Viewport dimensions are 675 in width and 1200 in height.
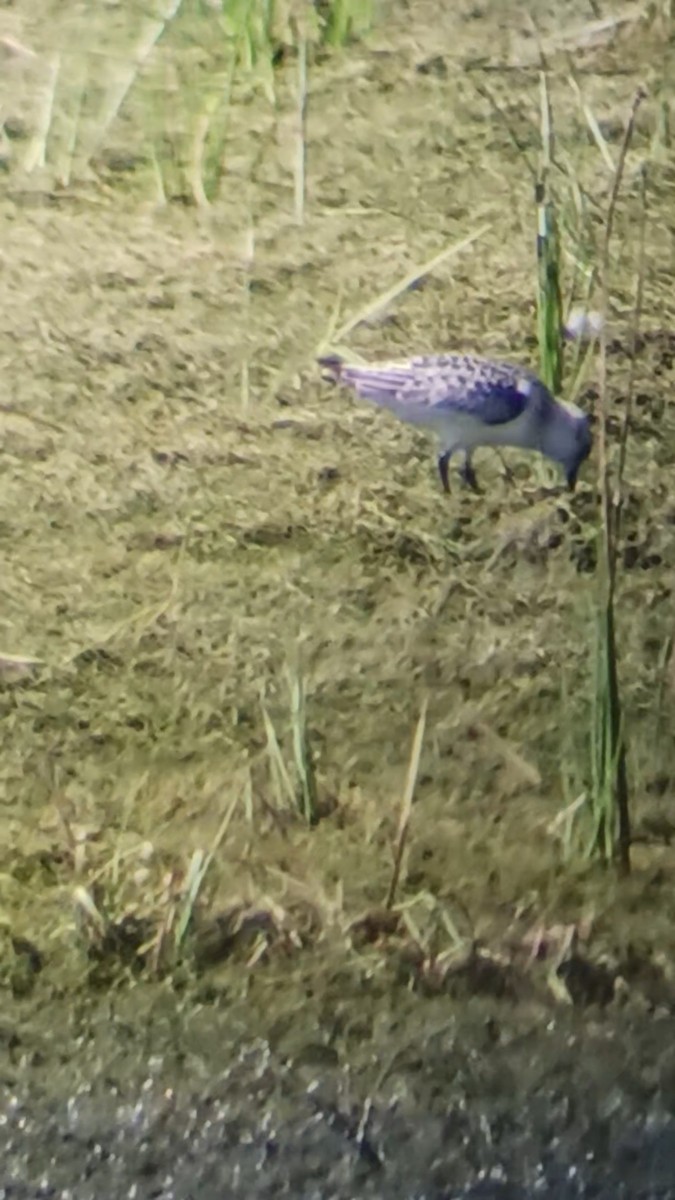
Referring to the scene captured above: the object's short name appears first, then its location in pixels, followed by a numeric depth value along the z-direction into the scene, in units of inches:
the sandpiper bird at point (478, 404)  502.6
